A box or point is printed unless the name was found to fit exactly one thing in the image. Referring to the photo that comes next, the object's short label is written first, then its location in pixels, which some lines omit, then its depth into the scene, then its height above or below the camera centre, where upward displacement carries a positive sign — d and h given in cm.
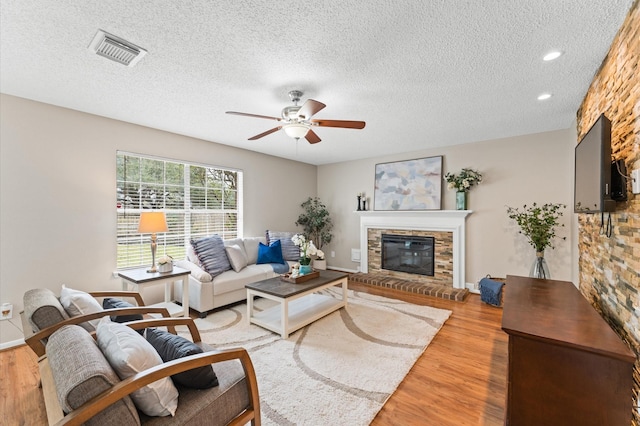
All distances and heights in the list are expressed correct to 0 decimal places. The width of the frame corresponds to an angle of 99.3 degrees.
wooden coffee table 288 -124
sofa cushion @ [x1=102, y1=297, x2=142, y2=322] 196 -73
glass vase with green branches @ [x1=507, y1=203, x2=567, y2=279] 354 -22
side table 299 -79
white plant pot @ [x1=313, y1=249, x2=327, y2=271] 606 -120
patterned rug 183 -133
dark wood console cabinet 125 -79
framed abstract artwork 482 +48
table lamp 316 -17
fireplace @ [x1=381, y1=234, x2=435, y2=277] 490 -82
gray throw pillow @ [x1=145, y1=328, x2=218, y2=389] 133 -76
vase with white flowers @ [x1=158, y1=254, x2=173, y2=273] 325 -66
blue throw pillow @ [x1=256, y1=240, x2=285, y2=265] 448 -72
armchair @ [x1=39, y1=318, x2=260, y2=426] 102 -85
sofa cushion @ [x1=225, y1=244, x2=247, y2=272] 397 -71
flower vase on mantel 448 +18
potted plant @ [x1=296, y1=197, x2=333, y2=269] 609 -26
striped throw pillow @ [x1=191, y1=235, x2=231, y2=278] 372 -63
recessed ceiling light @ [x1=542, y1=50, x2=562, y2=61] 199 +116
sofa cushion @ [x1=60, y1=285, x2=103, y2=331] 176 -64
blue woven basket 373 -113
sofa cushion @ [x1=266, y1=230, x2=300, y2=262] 477 -62
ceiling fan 248 +83
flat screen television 159 +27
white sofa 342 -98
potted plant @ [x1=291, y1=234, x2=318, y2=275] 352 -55
